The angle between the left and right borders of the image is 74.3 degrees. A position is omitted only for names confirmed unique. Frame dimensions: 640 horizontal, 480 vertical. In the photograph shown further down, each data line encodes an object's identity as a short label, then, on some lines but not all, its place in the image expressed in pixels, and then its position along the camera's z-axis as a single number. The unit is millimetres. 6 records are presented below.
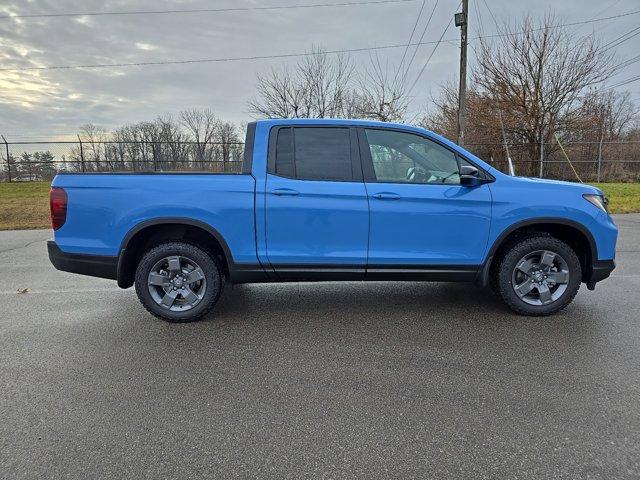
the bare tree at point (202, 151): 20078
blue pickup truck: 3799
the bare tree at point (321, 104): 21344
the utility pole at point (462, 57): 14750
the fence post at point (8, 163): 20484
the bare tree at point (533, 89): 20047
